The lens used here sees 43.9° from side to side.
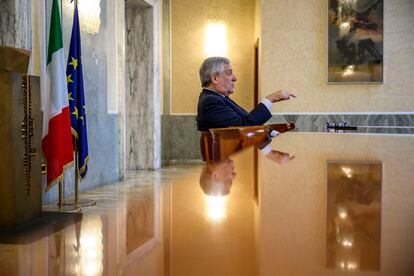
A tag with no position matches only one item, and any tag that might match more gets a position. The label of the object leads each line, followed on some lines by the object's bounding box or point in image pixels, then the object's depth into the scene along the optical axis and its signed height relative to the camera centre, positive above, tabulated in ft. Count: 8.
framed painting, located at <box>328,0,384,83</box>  31.78 +4.88
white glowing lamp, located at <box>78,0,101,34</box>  22.45 +4.64
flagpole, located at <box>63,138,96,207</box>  18.54 -3.06
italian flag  16.84 +0.17
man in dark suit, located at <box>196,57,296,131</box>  11.40 +0.42
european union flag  18.56 +0.84
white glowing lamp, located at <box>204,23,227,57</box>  36.86 +5.89
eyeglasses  24.61 -0.25
